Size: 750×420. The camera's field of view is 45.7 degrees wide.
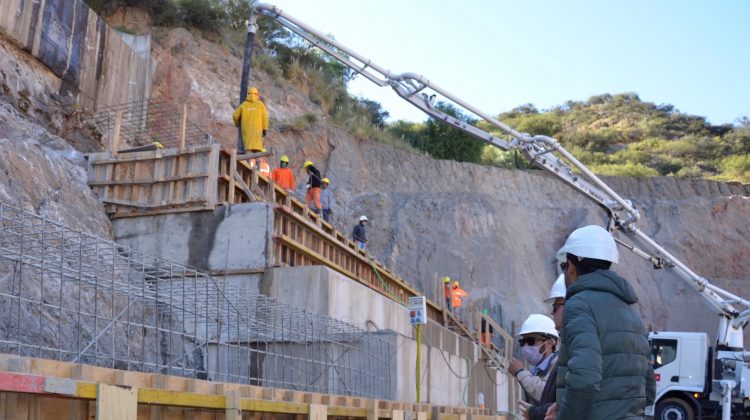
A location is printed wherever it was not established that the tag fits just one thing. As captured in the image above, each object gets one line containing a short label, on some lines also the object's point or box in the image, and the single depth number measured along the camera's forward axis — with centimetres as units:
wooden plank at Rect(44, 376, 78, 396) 497
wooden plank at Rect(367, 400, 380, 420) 842
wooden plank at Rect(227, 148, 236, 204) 1644
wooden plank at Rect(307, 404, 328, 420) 744
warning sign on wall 1279
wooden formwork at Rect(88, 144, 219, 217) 1611
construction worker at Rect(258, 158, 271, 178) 2056
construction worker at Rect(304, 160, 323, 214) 2284
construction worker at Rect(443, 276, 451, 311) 3044
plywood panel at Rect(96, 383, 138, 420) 525
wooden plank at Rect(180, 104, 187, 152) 1689
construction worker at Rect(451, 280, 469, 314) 2961
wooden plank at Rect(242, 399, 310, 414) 679
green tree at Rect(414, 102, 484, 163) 4528
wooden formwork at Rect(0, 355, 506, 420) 504
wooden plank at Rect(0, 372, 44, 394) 478
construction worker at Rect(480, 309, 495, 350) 2734
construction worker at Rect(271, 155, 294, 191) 2081
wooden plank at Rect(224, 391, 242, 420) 643
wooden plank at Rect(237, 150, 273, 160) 1720
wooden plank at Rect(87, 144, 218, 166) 1625
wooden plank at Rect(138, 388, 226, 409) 570
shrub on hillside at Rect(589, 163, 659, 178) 5081
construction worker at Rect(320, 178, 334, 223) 2408
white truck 2130
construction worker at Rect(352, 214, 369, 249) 2547
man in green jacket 435
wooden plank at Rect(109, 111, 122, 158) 1728
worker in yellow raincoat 1845
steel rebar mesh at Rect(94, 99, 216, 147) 2427
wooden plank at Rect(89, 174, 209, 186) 1619
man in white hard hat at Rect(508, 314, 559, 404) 688
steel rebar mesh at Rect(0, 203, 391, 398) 1055
